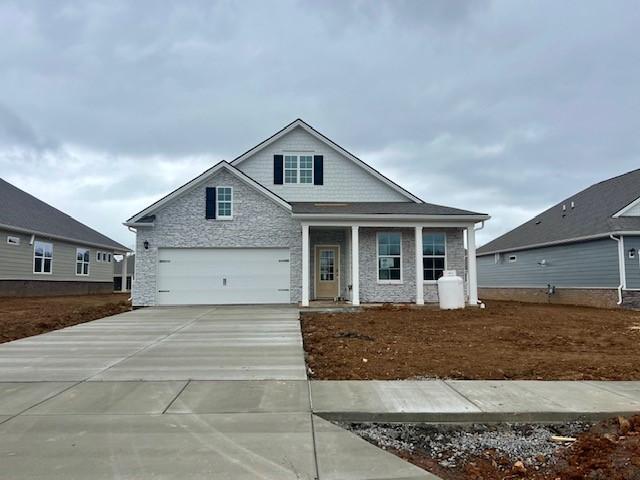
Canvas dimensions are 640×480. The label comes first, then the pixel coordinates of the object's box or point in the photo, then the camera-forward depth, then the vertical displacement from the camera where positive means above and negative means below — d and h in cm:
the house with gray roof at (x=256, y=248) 1617 +116
